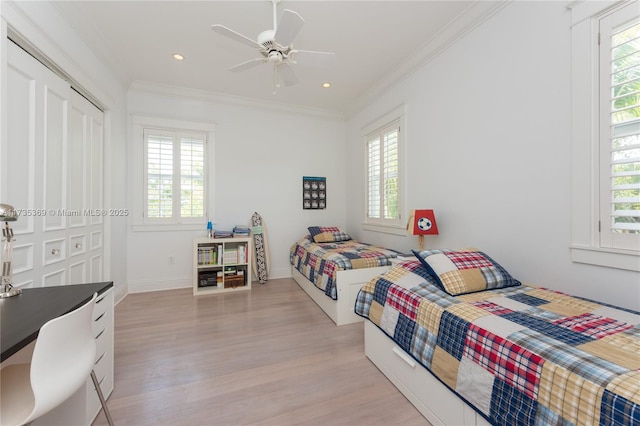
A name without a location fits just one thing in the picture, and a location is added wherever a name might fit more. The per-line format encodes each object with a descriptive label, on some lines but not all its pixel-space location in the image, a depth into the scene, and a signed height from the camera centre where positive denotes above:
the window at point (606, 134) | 1.46 +0.47
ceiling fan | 1.80 +1.35
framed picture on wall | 4.63 +0.37
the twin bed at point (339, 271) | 2.74 -0.67
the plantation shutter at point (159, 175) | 3.76 +0.54
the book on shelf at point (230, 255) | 3.82 -0.63
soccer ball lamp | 2.65 -0.10
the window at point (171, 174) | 3.71 +0.58
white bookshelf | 3.71 -0.74
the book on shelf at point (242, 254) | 3.88 -0.61
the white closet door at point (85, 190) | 2.40 +0.22
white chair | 0.86 -0.59
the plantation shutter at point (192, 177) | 3.92 +0.55
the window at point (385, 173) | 3.46 +0.58
